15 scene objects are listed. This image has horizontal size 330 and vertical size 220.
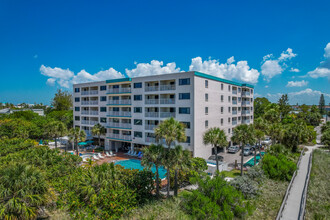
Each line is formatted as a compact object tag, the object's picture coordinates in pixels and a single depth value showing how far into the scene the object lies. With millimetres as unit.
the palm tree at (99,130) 35534
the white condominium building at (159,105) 27125
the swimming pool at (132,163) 27203
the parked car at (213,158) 29394
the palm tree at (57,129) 30141
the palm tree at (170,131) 16297
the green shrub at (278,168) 20266
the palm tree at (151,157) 15422
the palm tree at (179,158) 15344
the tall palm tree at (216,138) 21922
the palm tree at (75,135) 30516
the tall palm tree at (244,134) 22516
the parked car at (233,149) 34844
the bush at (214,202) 11856
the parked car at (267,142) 39900
